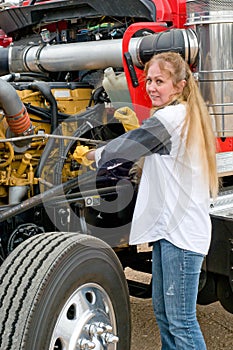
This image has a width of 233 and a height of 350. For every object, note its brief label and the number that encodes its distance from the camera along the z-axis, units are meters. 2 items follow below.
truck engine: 3.02
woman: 3.05
